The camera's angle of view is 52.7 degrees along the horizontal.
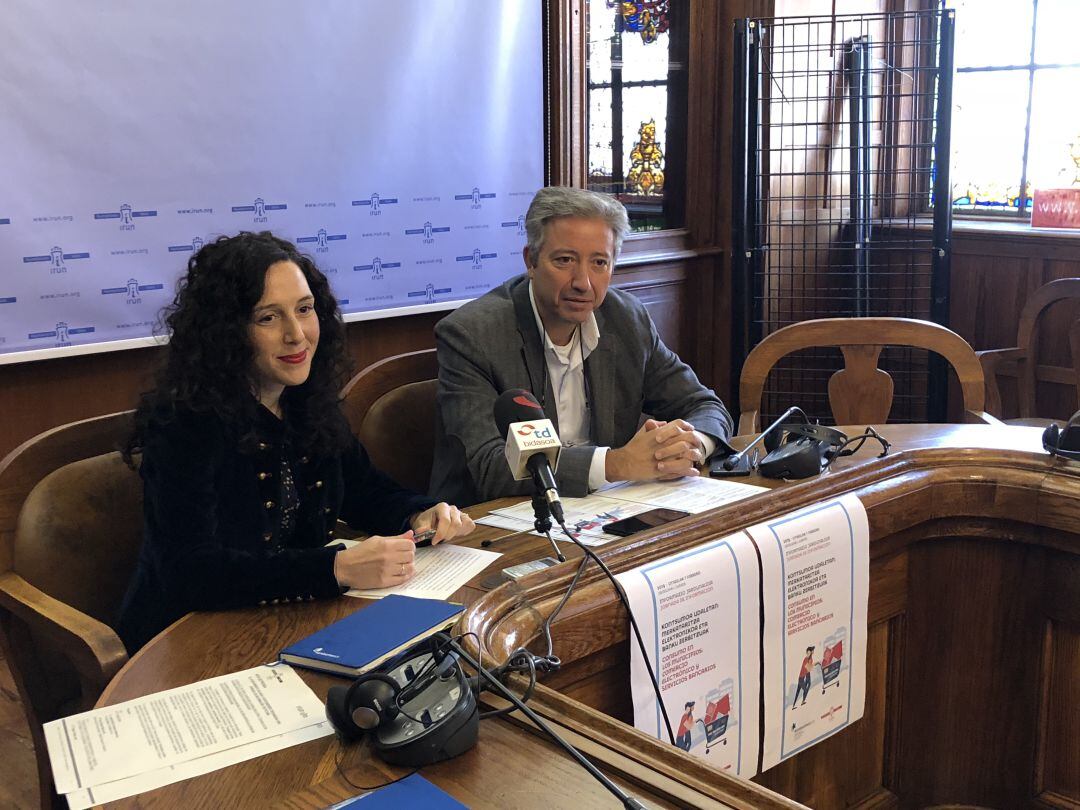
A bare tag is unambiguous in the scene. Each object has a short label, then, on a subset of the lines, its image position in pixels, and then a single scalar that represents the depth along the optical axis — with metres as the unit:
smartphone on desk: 1.50
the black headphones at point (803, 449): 1.74
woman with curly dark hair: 1.33
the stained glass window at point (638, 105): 3.68
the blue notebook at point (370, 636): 1.09
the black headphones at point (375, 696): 0.92
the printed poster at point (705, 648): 1.34
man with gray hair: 1.96
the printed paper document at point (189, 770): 0.89
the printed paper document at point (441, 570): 1.32
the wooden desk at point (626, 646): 0.88
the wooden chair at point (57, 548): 1.57
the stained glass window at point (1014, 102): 4.10
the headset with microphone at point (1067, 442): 1.75
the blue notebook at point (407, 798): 0.84
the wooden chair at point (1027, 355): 3.22
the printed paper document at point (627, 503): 1.59
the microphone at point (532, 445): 1.27
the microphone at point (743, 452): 1.85
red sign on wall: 3.82
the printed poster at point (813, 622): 1.51
